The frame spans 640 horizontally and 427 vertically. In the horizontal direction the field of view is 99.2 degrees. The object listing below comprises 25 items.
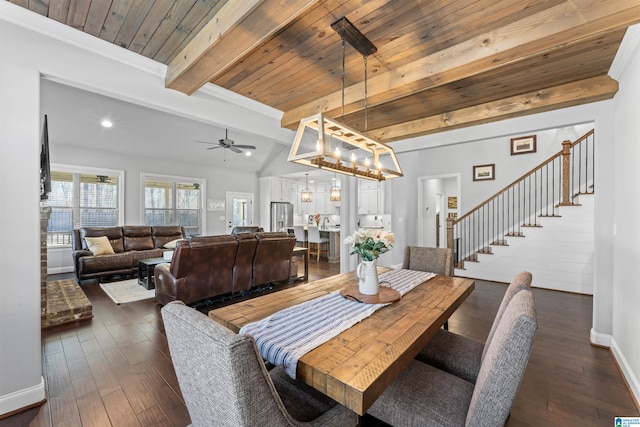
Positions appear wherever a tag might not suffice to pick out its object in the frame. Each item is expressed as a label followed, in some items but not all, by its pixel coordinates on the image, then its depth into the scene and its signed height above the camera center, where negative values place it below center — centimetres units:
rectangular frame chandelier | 191 +47
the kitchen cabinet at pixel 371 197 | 676 +35
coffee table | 443 -104
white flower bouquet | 183 -21
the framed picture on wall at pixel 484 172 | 616 +90
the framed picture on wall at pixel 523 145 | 575 +143
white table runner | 115 -59
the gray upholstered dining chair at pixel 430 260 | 278 -51
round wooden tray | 174 -57
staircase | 447 -34
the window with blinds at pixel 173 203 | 714 +20
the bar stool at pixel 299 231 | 881 -70
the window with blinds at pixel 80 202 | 579 +18
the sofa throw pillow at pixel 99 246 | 509 -68
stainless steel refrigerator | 922 -18
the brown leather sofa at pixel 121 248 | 481 -78
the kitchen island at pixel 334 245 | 723 -91
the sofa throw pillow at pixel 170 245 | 586 -76
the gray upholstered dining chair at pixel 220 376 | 75 -50
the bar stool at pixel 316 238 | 690 -71
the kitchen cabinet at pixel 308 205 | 943 +20
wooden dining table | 96 -59
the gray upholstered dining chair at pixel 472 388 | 94 -77
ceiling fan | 548 +137
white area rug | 397 -129
